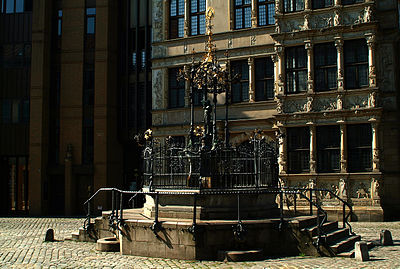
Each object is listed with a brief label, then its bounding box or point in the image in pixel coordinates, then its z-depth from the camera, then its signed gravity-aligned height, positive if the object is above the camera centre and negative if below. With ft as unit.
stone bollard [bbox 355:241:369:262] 40.24 -7.46
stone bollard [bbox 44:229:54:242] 55.52 -8.45
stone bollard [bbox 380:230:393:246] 49.47 -7.85
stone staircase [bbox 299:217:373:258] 42.39 -7.23
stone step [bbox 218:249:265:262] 39.81 -7.66
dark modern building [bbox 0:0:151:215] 102.58 +13.53
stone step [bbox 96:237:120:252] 46.55 -7.97
